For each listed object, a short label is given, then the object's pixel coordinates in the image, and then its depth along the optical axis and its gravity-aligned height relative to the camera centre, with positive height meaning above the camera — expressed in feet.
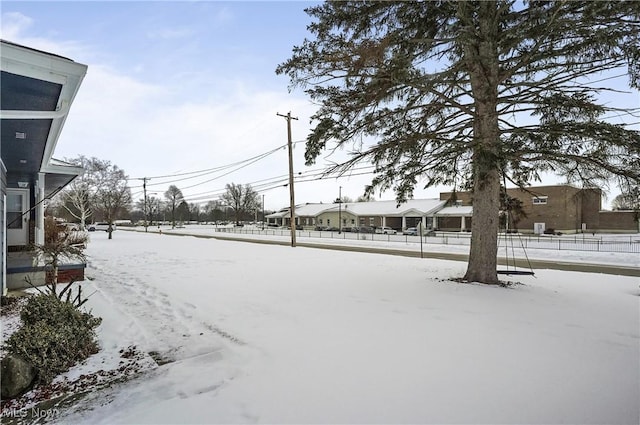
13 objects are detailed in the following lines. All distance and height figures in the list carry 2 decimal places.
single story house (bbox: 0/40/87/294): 12.60 +5.26
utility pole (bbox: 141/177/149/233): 163.84 +17.80
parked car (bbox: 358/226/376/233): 143.12 -5.12
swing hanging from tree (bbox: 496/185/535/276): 30.78 +0.15
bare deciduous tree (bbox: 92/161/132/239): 130.21 +12.62
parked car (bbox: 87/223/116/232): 157.99 -2.92
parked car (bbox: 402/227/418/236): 124.83 -5.75
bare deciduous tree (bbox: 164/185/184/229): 282.15 +21.63
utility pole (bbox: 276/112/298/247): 73.72 +12.84
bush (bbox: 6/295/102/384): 12.72 -4.48
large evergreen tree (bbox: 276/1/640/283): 22.15 +9.29
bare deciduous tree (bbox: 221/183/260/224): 273.54 +17.27
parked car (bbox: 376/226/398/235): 139.69 -5.74
